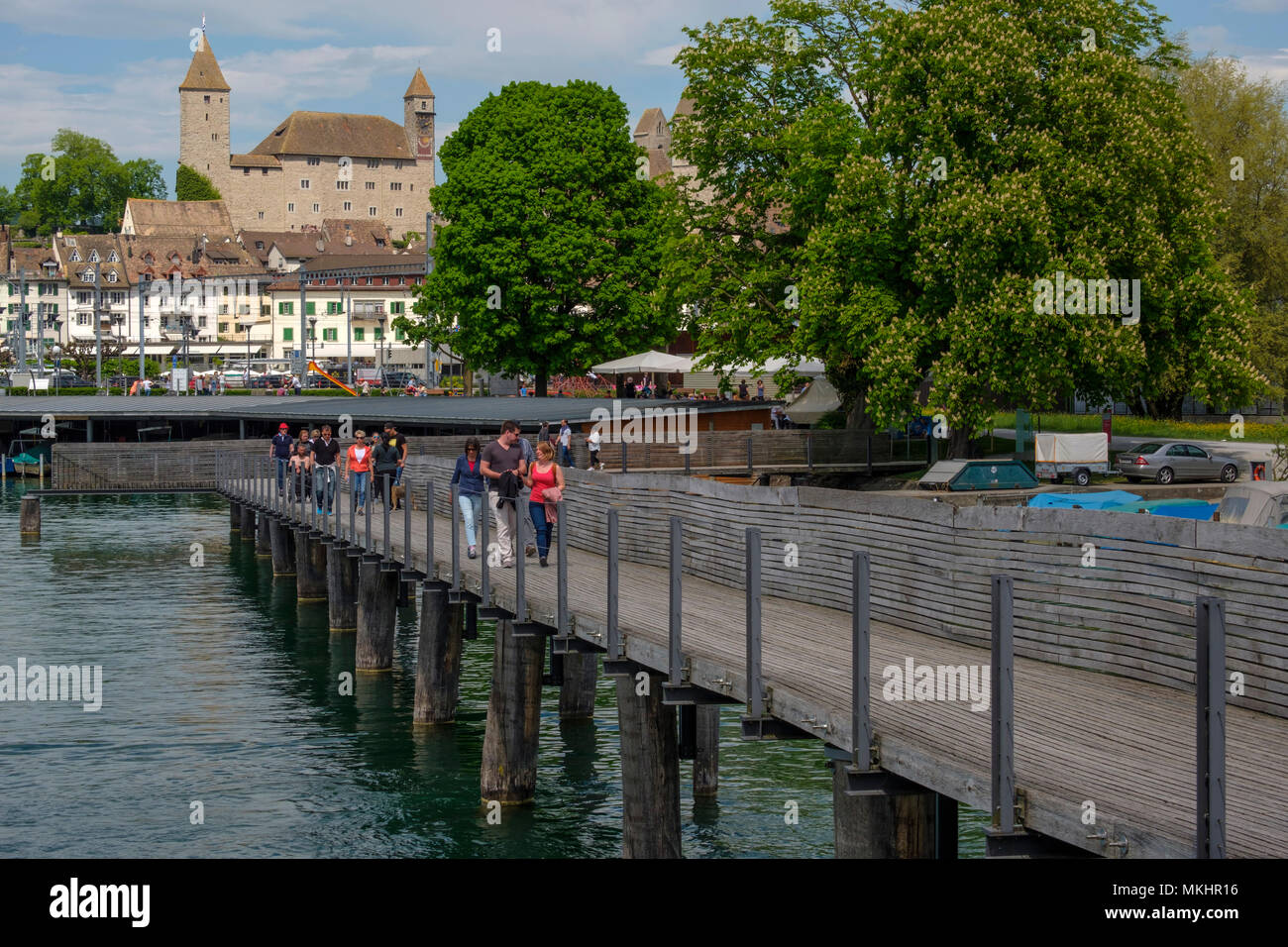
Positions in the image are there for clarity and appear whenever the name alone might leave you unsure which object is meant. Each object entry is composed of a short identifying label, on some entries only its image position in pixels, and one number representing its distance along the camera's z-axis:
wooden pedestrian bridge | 8.86
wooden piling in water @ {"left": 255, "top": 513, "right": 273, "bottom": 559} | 46.69
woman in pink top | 19.38
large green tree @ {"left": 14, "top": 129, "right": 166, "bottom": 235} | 197.00
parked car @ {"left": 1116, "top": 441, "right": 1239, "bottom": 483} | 45.31
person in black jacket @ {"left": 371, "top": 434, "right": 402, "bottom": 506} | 32.50
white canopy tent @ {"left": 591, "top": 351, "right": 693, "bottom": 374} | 55.88
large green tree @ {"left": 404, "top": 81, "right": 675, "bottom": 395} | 62.97
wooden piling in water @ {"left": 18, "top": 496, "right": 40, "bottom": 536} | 52.41
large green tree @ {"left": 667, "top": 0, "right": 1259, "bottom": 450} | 39.06
